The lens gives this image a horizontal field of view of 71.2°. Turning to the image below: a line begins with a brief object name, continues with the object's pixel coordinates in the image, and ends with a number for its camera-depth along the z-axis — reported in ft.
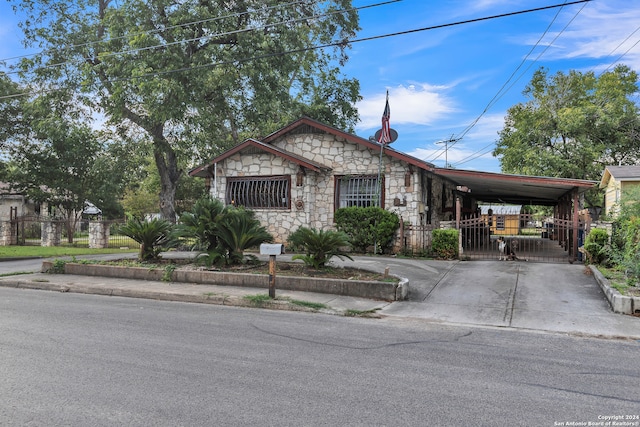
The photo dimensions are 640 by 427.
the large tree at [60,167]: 91.50
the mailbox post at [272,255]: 28.09
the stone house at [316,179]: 52.01
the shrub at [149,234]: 41.22
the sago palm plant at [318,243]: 34.17
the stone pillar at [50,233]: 78.38
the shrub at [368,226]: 50.62
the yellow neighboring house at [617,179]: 62.03
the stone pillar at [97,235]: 76.01
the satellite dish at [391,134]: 51.05
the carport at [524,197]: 45.78
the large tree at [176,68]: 65.41
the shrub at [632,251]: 28.17
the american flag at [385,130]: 50.01
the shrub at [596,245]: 39.34
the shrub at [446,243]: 46.62
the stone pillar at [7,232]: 78.79
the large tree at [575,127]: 94.68
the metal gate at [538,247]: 45.42
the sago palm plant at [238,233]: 36.83
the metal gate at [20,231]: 78.69
